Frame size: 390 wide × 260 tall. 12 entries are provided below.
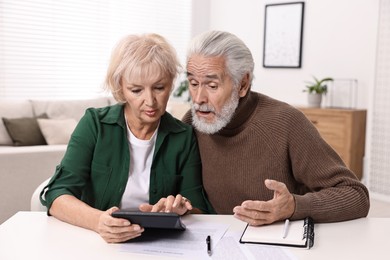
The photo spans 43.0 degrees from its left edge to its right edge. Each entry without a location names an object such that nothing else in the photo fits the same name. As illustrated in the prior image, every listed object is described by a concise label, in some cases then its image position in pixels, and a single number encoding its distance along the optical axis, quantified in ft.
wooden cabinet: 16.42
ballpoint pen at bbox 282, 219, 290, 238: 4.45
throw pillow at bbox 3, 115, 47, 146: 14.24
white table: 4.04
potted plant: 17.57
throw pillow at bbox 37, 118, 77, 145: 14.23
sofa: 11.55
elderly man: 5.71
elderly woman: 5.54
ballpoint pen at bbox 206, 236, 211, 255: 4.12
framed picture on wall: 19.20
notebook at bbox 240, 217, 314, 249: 4.28
